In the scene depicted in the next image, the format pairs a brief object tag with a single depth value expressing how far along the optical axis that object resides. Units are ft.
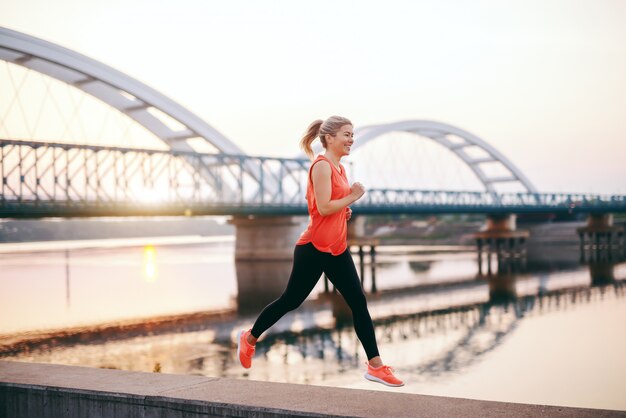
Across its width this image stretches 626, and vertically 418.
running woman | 18.03
